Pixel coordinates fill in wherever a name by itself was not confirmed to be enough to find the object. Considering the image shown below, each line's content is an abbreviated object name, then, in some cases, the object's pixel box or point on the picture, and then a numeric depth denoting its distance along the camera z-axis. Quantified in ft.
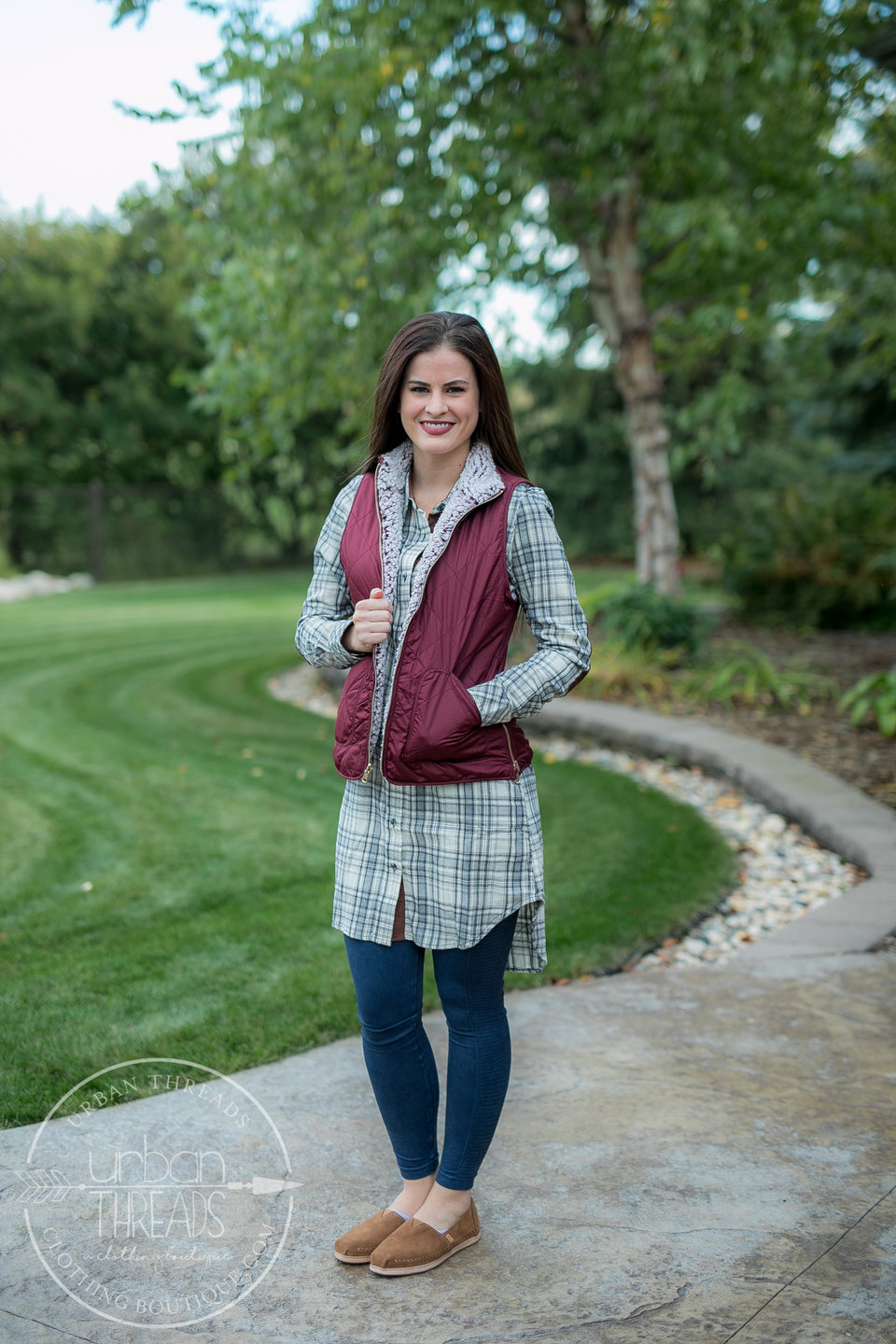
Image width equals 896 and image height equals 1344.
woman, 6.49
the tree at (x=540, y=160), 22.68
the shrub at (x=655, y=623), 26.66
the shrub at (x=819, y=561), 32.19
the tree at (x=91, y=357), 73.61
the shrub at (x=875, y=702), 20.45
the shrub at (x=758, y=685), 23.32
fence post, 65.91
